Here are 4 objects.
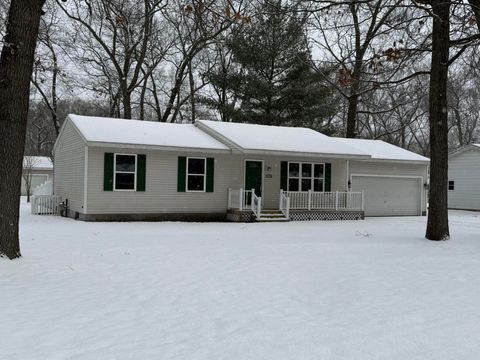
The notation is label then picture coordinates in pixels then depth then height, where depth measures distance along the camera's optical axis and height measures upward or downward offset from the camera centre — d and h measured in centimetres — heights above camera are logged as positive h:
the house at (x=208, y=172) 1652 +66
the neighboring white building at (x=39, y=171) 3911 +121
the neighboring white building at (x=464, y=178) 2683 +96
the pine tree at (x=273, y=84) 2983 +664
